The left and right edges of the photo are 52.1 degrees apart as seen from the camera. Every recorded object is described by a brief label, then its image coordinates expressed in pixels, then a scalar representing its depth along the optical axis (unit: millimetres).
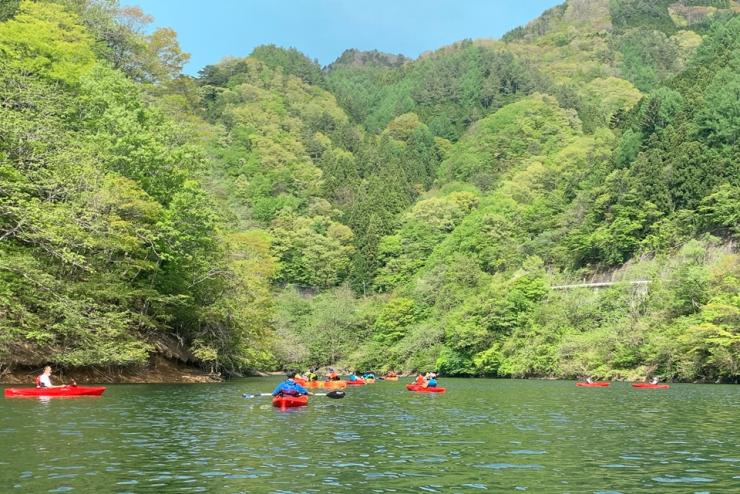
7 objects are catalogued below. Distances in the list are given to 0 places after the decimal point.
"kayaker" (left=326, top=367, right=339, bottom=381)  51281
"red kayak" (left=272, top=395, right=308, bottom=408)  30500
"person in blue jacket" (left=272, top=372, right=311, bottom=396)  31469
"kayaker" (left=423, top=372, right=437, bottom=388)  44000
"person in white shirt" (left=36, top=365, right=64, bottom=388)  33781
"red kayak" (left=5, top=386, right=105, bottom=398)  31812
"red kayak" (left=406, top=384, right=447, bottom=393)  43812
